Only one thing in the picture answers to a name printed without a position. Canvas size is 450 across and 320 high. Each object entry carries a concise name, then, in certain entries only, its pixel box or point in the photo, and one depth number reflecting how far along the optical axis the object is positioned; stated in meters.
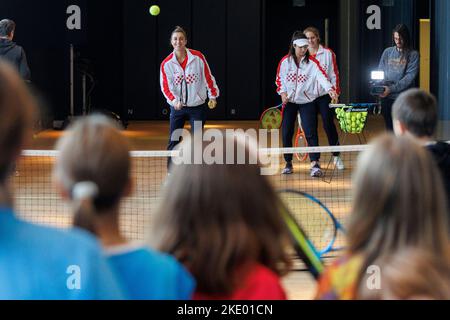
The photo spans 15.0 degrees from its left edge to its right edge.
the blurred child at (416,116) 7.67
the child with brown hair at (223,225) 4.52
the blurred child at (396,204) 4.37
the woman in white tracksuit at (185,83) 19.18
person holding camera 19.45
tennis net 13.77
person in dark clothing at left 18.97
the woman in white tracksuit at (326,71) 19.97
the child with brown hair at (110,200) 3.92
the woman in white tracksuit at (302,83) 19.69
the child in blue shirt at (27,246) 3.17
